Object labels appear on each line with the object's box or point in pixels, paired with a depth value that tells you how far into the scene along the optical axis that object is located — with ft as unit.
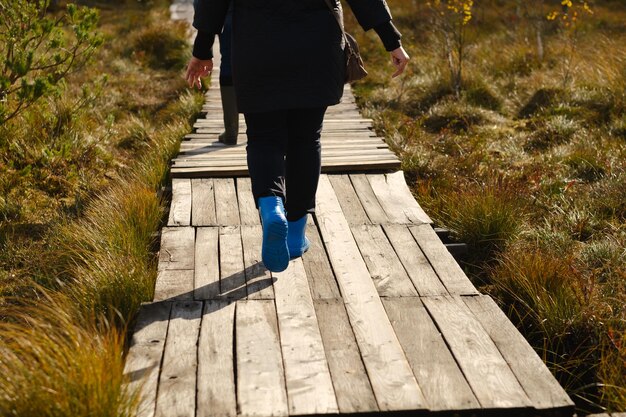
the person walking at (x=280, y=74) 10.69
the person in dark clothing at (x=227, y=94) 18.04
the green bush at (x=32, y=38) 15.29
